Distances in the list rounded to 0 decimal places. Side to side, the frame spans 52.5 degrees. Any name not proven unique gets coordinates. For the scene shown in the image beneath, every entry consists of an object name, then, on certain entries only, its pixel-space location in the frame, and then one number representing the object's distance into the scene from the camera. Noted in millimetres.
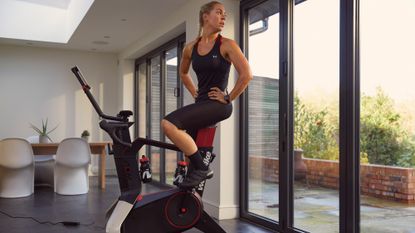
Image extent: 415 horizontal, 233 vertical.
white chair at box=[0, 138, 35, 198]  5160
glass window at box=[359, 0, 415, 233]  2500
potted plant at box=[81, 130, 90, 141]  6200
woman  2316
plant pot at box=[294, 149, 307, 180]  3318
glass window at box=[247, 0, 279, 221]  3688
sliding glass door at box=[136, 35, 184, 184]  6051
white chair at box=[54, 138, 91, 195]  5445
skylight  6882
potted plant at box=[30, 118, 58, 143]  6125
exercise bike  2449
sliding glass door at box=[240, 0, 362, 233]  2840
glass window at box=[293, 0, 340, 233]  3027
